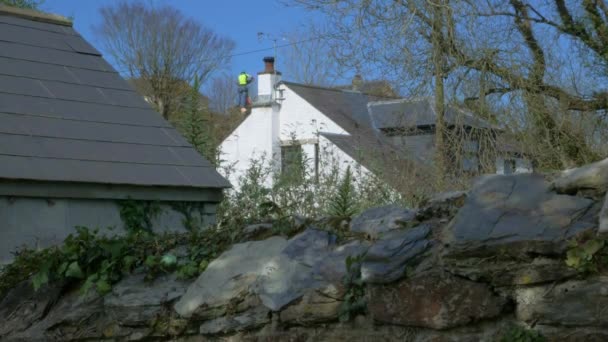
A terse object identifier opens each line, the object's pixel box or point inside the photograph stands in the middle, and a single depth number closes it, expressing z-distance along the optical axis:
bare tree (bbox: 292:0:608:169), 10.09
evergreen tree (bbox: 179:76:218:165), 11.25
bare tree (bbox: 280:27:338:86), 28.90
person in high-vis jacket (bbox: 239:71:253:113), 28.67
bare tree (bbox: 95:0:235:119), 34.53
